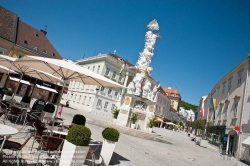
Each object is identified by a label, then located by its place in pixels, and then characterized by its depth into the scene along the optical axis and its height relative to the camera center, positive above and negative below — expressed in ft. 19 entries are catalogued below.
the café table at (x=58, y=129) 20.11 -3.13
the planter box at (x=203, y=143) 83.78 -3.89
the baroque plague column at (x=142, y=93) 62.85 +9.77
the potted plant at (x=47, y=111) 33.98 -1.84
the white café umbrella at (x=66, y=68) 20.29 +4.01
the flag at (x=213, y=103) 101.62 +17.74
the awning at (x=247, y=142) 44.16 +0.19
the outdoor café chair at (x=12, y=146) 13.82 -3.89
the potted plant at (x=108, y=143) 20.58 -3.15
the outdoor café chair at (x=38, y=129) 18.84 -3.05
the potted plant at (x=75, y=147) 15.17 -3.25
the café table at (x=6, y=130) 12.38 -2.66
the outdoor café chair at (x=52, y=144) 15.78 -3.61
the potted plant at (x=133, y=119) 60.18 +0.13
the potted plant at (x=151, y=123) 65.31 -0.16
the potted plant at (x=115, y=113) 65.82 +0.62
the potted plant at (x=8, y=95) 49.16 -0.87
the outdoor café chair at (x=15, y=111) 30.58 -2.82
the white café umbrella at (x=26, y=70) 34.21 +5.21
